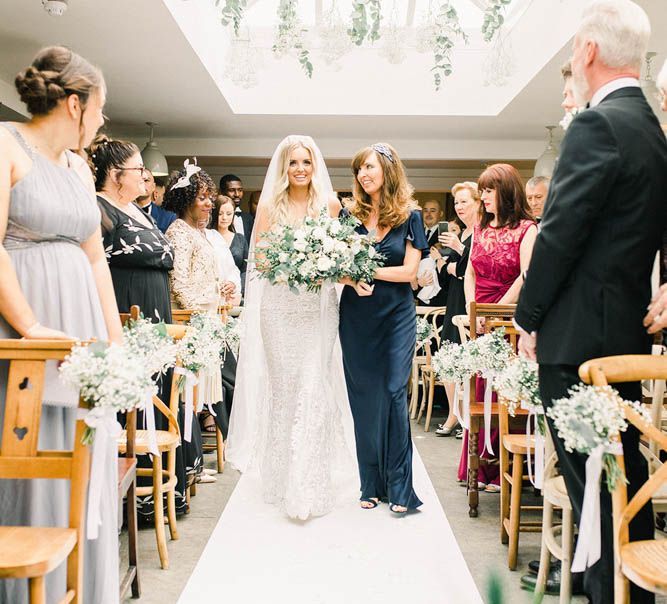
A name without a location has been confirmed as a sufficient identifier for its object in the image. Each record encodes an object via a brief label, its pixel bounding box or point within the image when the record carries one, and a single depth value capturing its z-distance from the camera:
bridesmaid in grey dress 1.99
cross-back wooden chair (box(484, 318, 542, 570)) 3.06
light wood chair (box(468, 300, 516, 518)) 3.65
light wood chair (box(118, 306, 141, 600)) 2.64
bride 3.75
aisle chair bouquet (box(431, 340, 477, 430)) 3.66
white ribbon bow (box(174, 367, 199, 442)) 3.25
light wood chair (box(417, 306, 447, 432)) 6.09
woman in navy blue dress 3.77
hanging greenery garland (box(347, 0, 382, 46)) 3.98
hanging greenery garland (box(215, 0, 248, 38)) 4.18
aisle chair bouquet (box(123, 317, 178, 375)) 2.35
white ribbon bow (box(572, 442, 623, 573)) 1.71
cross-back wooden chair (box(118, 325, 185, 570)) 3.03
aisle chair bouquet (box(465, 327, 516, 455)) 3.30
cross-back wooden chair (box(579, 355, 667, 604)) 1.69
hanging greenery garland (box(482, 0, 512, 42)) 4.18
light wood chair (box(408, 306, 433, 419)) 6.60
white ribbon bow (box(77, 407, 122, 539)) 1.76
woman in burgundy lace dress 3.94
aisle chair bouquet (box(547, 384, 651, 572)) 1.62
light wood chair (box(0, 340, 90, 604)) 1.76
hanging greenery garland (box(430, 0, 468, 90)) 4.55
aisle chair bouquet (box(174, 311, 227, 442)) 3.24
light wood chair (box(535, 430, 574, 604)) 2.45
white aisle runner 2.80
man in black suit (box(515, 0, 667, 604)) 1.94
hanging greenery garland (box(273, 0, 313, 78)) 4.32
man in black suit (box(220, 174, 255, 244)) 7.03
